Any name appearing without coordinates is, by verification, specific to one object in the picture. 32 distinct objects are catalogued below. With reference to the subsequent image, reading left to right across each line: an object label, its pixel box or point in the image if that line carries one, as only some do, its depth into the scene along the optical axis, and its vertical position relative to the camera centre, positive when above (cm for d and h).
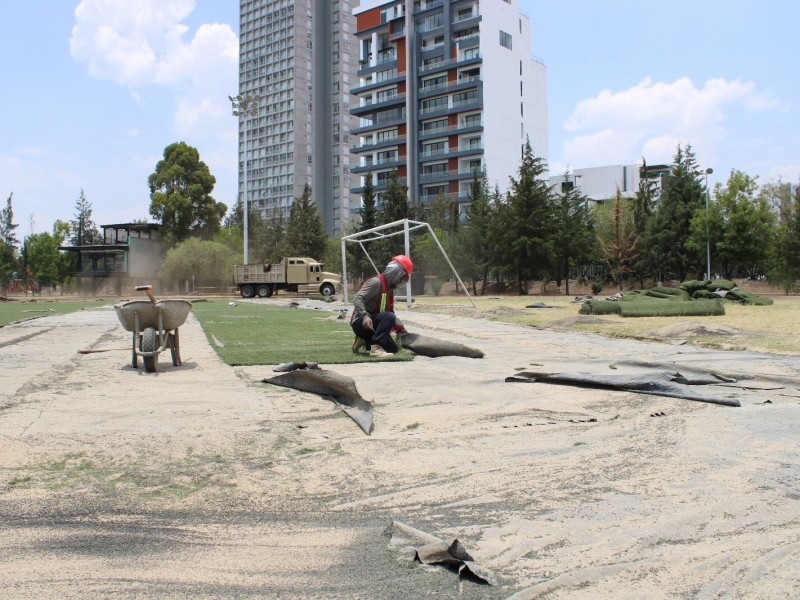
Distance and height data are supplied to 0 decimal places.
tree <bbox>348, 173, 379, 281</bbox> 5562 +431
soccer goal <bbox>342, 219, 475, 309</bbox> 3022 +370
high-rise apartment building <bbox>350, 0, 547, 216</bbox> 7669 +2162
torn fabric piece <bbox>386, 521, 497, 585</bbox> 233 -100
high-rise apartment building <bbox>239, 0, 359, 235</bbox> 12069 +3279
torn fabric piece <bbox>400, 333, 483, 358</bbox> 902 -91
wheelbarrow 767 -47
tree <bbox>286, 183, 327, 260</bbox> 6378 +441
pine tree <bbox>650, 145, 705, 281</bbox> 4484 +338
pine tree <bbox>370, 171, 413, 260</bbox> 5425 +525
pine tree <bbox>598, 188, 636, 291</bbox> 4769 +209
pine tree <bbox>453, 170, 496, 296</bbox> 4744 +229
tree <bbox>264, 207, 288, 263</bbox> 6950 +435
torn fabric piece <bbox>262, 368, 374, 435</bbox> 496 -93
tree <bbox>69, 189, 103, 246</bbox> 8231 +682
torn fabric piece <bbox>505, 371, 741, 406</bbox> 588 -96
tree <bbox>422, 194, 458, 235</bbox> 6116 +584
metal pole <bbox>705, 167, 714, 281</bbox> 4022 +116
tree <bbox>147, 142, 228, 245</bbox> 6184 +790
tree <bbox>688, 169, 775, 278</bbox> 4166 +306
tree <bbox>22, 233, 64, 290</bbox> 6303 +220
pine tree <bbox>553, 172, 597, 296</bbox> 4709 +300
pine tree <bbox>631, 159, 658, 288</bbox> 4634 +341
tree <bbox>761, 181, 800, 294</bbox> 3779 +142
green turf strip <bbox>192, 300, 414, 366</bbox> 892 -103
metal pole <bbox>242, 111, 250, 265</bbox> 5135 +416
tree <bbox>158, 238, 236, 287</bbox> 5750 +158
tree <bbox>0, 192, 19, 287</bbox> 6384 +433
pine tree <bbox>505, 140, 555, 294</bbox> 4547 +344
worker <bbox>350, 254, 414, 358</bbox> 881 -41
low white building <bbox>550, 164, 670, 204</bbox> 9388 +1357
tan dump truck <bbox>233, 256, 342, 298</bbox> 4572 +20
